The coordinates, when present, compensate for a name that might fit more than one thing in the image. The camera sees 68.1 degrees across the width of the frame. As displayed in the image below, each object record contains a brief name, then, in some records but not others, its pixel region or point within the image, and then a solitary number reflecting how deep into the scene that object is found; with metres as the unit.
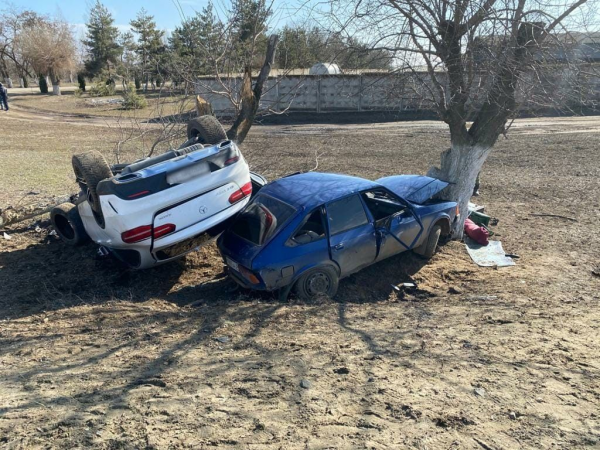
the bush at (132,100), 27.65
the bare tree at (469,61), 6.56
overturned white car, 5.11
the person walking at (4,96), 29.03
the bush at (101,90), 39.44
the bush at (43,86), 43.84
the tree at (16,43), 53.16
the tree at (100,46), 49.21
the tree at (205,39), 8.69
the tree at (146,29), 43.88
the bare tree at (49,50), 46.00
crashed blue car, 5.52
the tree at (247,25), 8.40
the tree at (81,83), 44.71
